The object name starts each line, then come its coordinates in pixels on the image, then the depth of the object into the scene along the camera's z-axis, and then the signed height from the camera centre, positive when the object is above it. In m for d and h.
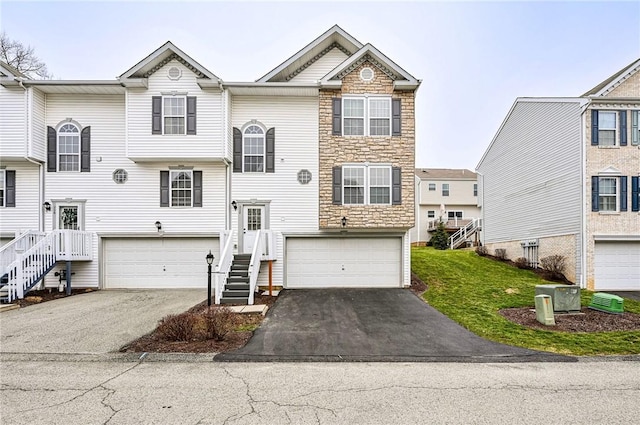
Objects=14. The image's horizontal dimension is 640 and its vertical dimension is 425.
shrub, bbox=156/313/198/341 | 7.49 -2.48
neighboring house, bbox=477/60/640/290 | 15.20 +1.22
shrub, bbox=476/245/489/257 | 23.11 -2.59
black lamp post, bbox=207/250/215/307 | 10.53 -1.83
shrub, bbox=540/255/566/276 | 16.25 -2.41
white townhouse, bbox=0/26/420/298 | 14.31 +1.51
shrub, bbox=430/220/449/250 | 29.55 -2.30
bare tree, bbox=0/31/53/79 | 22.98 +9.85
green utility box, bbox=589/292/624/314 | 10.34 -2.68
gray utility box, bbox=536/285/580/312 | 10.24 -2.43
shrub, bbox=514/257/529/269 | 18.68 -2.70
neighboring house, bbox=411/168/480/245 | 34.12 +1.09
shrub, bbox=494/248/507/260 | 21.02 -2.51
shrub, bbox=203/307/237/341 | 7.61 -2.49
